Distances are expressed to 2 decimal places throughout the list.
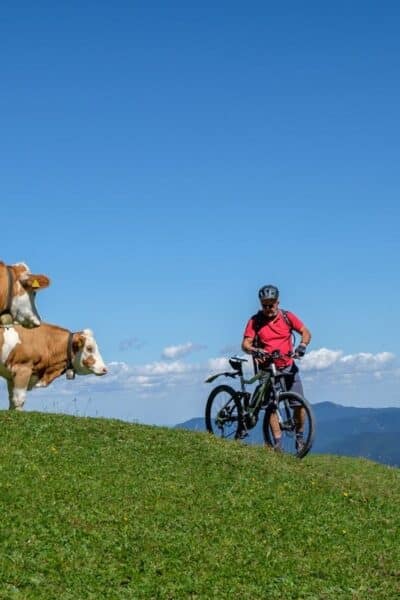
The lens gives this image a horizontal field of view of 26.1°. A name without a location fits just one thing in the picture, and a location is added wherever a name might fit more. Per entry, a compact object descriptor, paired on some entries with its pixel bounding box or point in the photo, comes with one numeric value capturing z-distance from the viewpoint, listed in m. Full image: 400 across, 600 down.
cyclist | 18.73
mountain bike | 18.25
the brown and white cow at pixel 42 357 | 20.55
